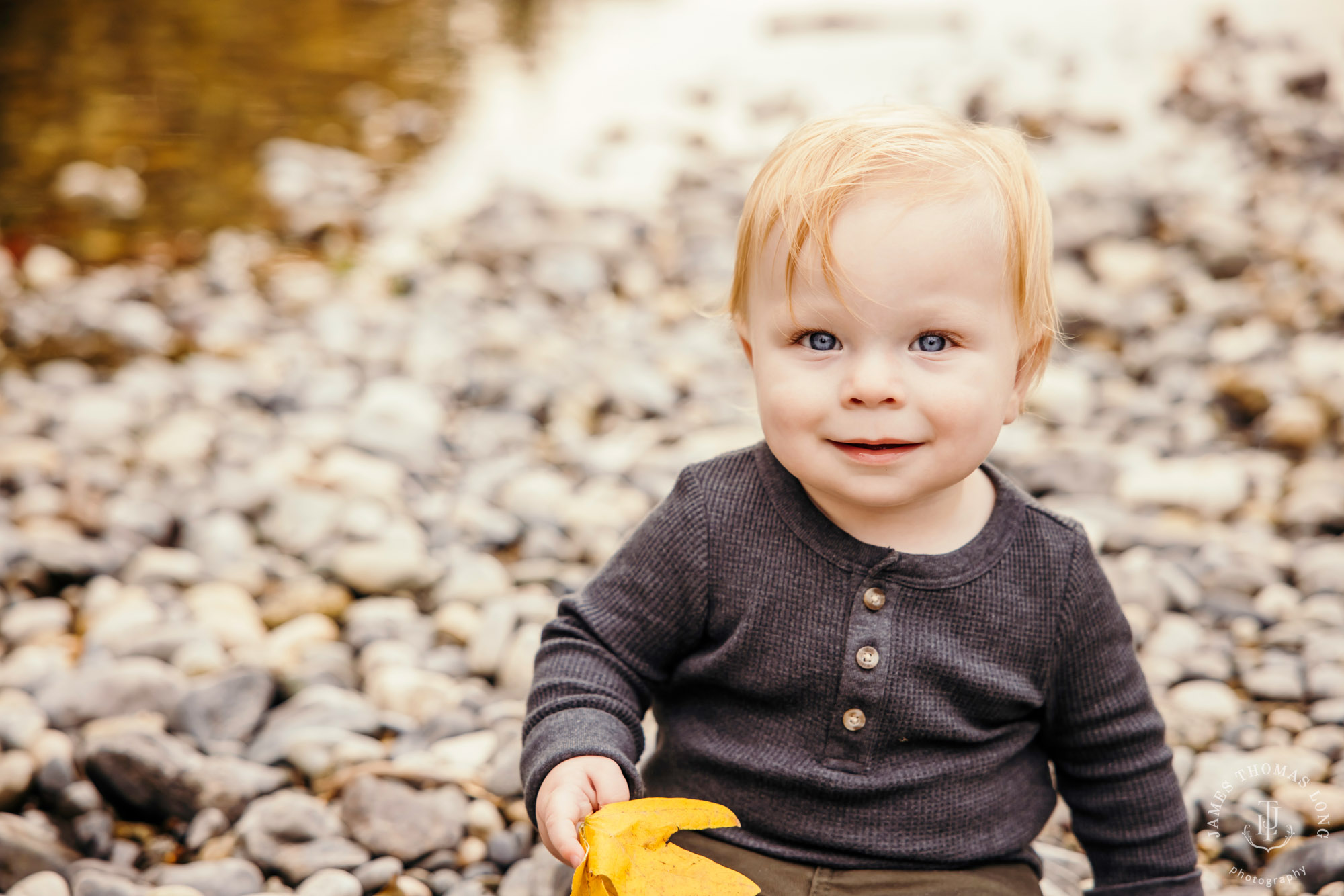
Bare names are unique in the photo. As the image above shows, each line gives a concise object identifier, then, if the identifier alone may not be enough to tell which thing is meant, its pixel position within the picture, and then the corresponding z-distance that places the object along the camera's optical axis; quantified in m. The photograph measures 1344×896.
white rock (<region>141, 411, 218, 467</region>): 3.16
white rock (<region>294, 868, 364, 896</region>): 1.73
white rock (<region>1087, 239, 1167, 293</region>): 4.20
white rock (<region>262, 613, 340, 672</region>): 2.35
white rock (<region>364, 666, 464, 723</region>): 2.23
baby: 1.37
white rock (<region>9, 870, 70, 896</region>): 1.66
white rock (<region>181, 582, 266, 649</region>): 2.42
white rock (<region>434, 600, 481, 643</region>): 2.46
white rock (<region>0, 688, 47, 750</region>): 2.00
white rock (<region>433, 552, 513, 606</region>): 2.57
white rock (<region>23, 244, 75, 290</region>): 4.31
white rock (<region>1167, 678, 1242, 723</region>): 2.16
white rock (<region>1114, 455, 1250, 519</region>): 2.93
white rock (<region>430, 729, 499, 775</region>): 2.06
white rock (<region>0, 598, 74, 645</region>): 2.41
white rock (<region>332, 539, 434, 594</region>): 2.59
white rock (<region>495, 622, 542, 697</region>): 2.28
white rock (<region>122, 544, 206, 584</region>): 2.62
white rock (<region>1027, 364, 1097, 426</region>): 3.39
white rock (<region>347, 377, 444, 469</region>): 3.16
